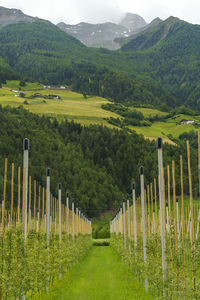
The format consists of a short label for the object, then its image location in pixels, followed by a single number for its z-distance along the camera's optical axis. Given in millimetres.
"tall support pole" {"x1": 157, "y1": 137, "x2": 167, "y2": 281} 15914
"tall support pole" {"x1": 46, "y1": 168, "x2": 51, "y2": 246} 24430
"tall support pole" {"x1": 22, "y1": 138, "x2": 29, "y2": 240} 16719
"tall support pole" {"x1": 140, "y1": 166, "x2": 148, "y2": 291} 21650
